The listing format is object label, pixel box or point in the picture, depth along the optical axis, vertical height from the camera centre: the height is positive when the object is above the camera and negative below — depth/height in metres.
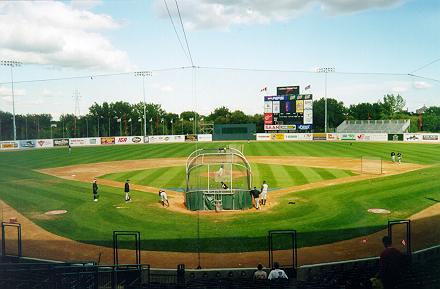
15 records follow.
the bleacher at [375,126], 90.37 -0.80
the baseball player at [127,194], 23.31 -3.99
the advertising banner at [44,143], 73.19 -2.83
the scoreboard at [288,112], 71.88 +2.23
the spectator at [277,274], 11.14 -4.15
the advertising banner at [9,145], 68.44 -2.88
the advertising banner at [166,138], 83.62 -2.66
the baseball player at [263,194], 22.28 -3.88
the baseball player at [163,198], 22.41 -4.02
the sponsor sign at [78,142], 76.30 -2.81
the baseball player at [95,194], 23.88 -4.04
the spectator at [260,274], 11.25 -4.19
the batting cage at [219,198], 21.77 -3.95
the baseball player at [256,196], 21.28 -3.80
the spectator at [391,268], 8.24 -2.99
